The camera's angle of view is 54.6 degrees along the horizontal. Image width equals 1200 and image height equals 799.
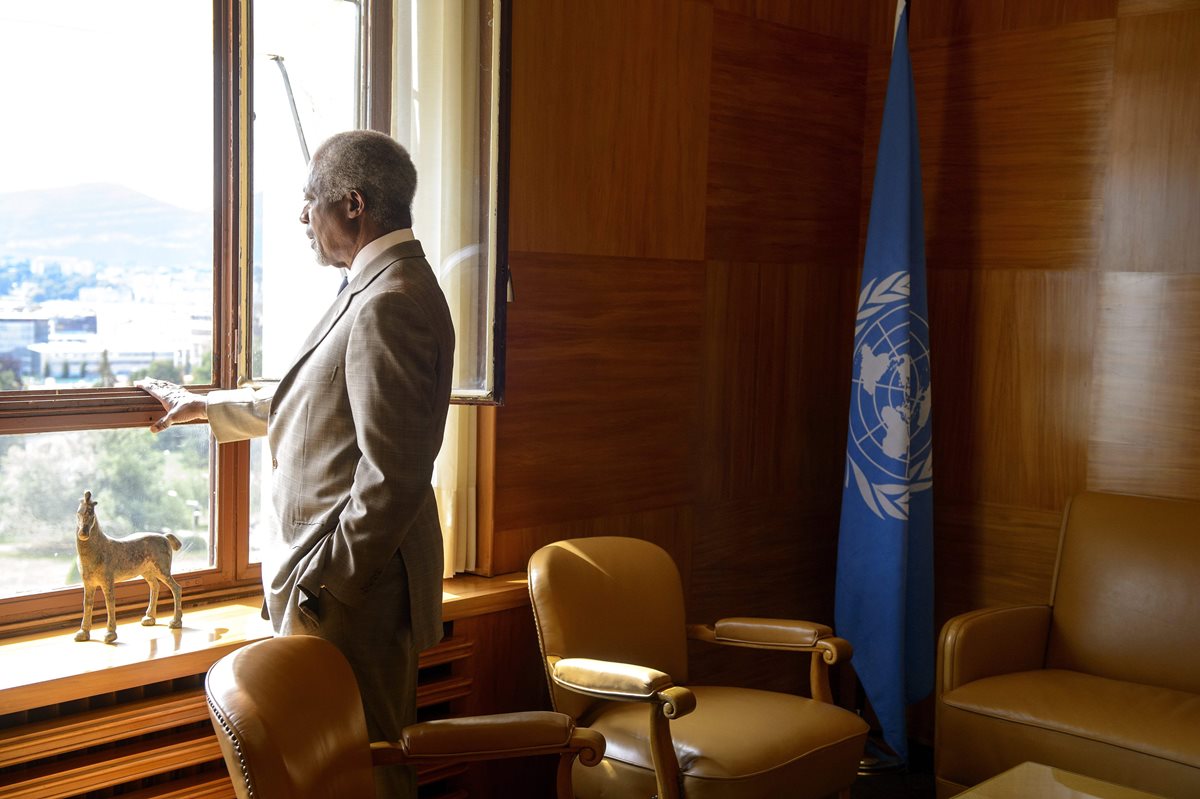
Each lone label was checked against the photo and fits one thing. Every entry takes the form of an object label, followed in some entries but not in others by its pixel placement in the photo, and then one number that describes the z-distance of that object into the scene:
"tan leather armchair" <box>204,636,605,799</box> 1.62
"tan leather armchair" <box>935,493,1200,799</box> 2.72
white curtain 2.60
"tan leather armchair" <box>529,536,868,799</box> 2.44
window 2.36
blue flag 3.54
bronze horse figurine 2.24
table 2.28
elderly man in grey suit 2.00
